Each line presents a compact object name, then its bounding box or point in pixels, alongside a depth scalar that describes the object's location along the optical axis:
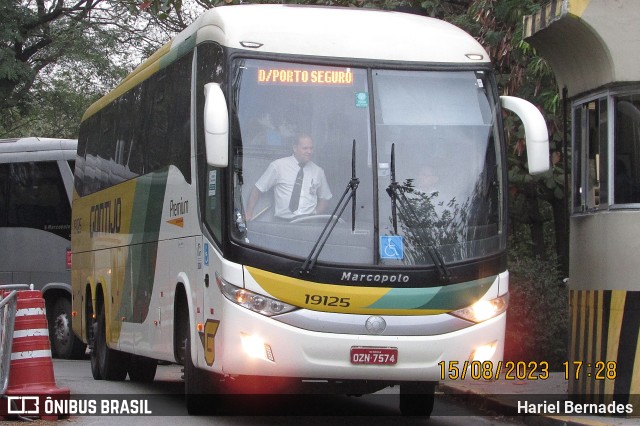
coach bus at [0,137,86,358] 20.25
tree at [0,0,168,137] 27.81
